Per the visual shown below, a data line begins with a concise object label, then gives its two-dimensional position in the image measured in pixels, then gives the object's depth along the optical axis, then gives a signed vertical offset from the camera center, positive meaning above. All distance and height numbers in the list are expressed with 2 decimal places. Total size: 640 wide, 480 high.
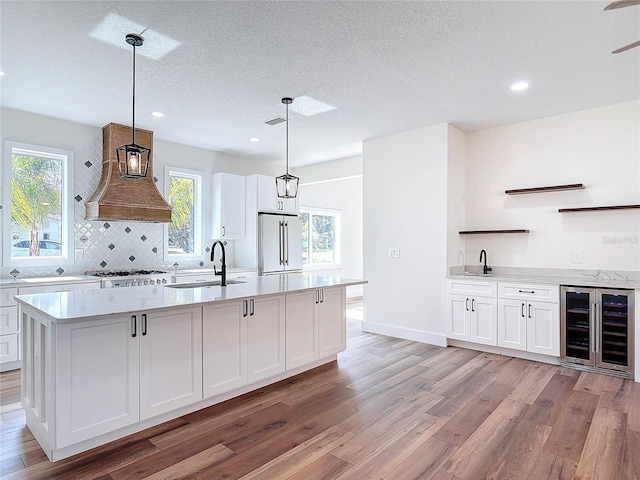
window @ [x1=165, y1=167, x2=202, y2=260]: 5.50 +0.41
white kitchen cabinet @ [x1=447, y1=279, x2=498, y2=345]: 4.27 -0.80
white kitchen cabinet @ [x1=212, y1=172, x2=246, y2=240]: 5.70 +0.54
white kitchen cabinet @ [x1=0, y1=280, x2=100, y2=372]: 3.66 -0.82
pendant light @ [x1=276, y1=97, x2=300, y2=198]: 3.62 +0.53
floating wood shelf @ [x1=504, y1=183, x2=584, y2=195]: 4.09 +0.59
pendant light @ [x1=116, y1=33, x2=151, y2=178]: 2.53 +0.56
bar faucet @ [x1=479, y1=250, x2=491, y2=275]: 4.70 -0.32
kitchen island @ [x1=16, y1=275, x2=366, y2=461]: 2.16 -0.76
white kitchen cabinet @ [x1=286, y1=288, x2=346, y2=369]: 3.45 -0.80
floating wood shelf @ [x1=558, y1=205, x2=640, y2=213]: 3.75 +0.35
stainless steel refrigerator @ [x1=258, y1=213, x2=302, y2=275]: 5.91 -0.04
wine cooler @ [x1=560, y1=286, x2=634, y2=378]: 3.51 -0.84
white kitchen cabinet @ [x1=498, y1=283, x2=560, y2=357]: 3.87 -0.80
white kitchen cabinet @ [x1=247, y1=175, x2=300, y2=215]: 5.90 +0.73
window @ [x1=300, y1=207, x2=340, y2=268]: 8.46 +0.10
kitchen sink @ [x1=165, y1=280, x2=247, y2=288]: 3.53 -0.41
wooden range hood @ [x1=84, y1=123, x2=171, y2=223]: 4.34 +0.56
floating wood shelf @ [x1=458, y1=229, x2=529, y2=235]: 4.42 +0.13
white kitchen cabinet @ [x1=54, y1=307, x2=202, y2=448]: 2.15 -0.80
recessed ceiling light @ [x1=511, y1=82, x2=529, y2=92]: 3.40 +1.41
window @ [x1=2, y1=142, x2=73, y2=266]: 4.14 +0.41
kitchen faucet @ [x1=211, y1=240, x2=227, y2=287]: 3.45 -0.31
